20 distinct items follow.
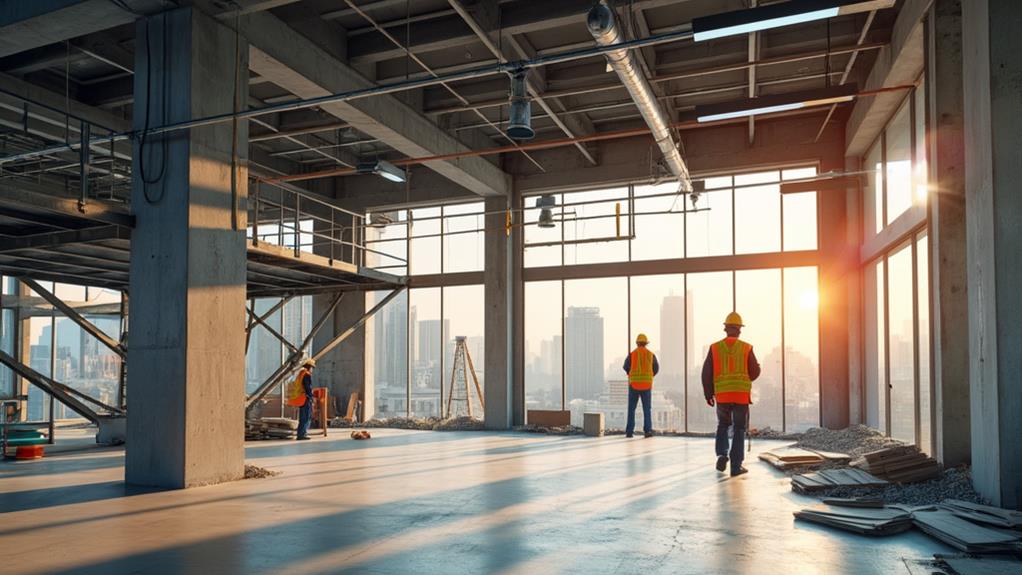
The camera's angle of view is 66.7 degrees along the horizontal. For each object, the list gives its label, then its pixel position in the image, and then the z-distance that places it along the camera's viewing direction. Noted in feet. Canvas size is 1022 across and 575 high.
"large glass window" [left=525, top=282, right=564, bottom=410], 66.85
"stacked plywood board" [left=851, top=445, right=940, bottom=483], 29.89
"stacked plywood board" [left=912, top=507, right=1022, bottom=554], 19.20
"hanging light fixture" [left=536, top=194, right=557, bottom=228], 62.90
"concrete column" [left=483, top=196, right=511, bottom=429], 65.46
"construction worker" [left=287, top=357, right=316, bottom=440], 56.55
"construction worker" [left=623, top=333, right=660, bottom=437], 56.39
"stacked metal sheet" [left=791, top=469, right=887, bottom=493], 29.14
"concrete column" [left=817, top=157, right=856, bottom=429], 56.03
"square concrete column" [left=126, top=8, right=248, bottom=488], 31.63
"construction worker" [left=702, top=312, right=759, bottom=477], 35.27
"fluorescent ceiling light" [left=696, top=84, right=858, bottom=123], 35.60
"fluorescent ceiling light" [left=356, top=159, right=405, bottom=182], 50.52
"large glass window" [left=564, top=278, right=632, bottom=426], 65.05
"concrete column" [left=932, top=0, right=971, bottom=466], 31.17
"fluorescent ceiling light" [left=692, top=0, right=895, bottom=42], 24.95
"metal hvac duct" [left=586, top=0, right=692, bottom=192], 30.09
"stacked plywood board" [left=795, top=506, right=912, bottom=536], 22.06
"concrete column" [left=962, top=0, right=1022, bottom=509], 24.21
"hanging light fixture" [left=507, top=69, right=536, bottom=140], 31.53
